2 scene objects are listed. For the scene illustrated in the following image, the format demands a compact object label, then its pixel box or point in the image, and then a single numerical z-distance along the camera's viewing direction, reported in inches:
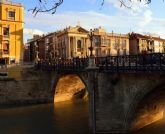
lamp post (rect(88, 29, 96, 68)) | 556.0
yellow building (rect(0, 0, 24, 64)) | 1115.5
